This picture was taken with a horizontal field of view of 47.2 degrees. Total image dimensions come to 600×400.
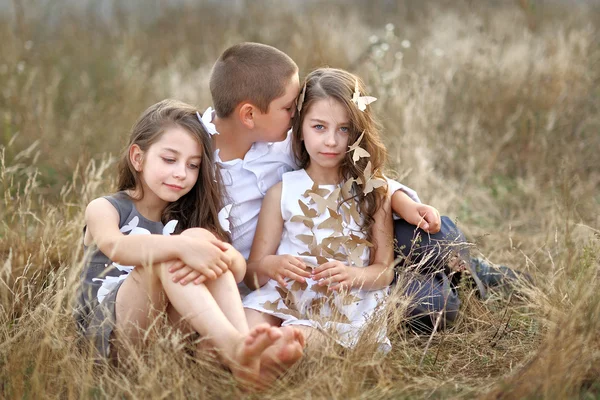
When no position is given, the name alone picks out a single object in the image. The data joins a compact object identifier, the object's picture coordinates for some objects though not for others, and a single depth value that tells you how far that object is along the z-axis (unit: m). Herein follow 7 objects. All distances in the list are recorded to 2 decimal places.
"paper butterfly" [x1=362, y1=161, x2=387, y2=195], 2.68
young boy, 2.76
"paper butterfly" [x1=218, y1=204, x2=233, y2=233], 2.78
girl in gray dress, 2.22
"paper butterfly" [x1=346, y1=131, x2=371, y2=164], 2.65
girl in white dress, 2.63
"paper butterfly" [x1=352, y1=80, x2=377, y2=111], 2.70
